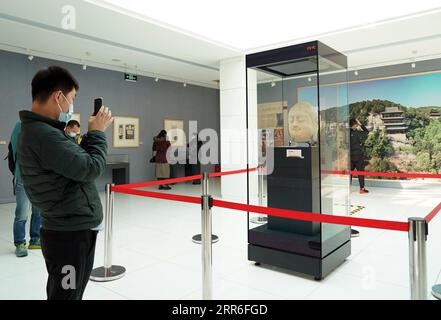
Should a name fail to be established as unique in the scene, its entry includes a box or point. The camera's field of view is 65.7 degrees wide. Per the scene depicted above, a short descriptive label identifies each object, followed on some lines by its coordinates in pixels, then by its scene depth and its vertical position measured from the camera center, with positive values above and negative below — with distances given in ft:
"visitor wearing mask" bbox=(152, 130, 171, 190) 34.83 -0.50
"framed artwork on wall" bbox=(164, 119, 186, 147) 39.47 +2.23
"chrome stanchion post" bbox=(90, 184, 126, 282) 11.58 -3.29
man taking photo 5.33 -0.35
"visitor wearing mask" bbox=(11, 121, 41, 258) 13.44 -2.69
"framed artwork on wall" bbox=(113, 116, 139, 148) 34.32 +2.02
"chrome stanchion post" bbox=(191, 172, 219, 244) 15.40 -4.12
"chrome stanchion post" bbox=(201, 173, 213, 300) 8.91 -2.56
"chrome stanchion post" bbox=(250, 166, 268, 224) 18.02 -3.49
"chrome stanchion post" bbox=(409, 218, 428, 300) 6.53 -2.11
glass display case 11.41 -0.22
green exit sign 33.27 +7.35
